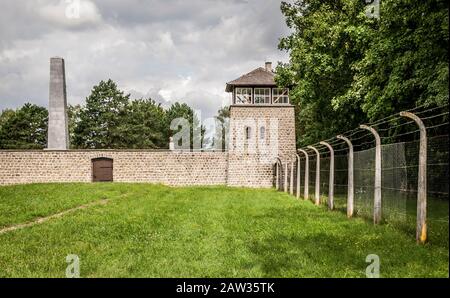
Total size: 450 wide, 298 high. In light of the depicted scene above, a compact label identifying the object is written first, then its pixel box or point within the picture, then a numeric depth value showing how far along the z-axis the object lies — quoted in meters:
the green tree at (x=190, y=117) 79.76
